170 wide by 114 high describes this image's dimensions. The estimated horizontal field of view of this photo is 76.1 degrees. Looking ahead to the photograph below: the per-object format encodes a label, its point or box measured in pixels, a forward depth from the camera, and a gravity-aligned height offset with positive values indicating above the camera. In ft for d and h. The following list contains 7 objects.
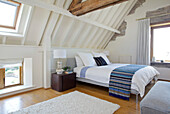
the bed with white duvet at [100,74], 7.30 -1.59
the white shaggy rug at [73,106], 6.17 -3.17
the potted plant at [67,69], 10.46 -1.49
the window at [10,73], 9.18 -1.64
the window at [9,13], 7.64 +3.14
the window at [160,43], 14.33 +1.64
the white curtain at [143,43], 14.37 +1.66
